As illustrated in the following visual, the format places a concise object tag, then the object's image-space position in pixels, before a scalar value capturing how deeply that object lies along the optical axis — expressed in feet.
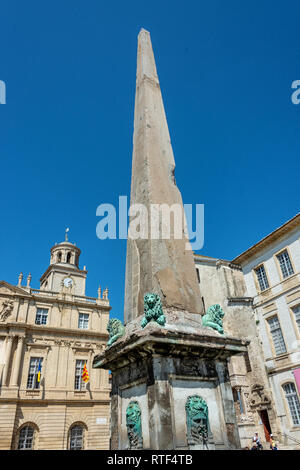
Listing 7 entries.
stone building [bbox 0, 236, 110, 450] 85.66
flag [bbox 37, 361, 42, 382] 87.86
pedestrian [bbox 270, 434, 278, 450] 53.05
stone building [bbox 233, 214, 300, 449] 56.80
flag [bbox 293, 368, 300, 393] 55.25
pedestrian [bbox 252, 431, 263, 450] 54.54
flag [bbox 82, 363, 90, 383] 90.28
